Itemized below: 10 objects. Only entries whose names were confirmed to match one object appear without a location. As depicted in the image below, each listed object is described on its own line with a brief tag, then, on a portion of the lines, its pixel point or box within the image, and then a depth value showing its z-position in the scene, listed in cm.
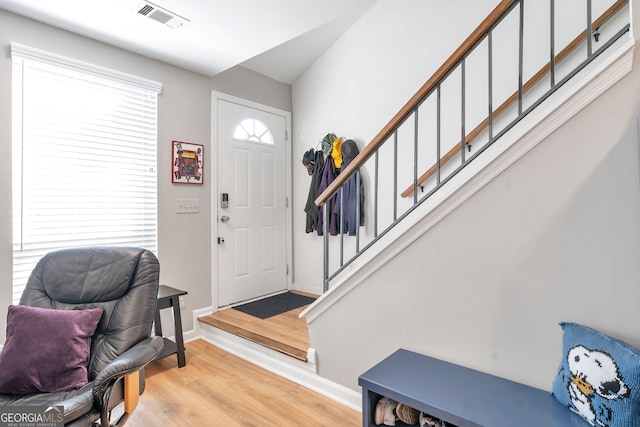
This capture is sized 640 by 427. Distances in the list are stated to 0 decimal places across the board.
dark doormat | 305
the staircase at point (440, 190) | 133
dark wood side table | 246
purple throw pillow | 144
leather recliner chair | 165
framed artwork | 287
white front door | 322
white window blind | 215
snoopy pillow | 99
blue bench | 117
